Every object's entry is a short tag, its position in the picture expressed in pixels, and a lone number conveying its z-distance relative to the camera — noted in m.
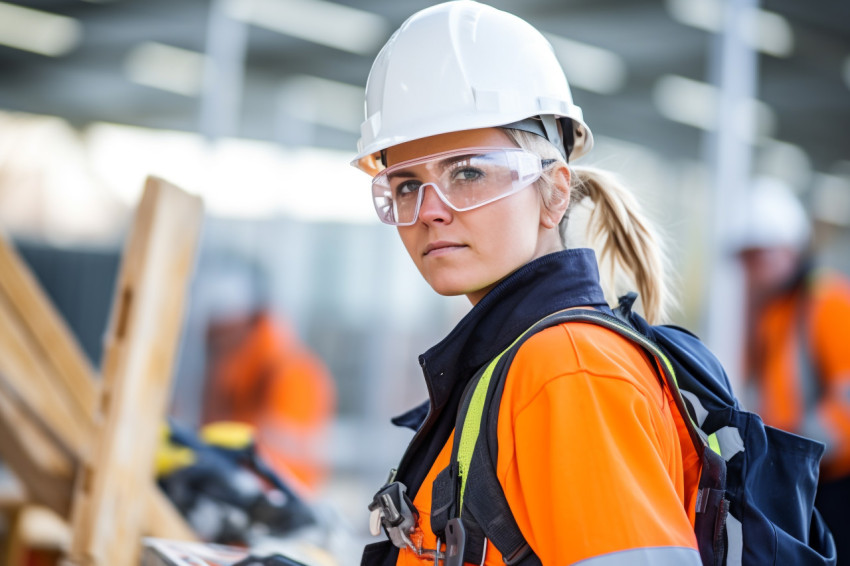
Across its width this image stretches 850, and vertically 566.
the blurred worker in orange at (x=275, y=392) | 4.86
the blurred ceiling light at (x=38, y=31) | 8.66
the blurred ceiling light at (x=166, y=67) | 9.08
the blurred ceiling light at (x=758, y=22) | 5.49
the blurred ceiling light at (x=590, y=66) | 6.80
